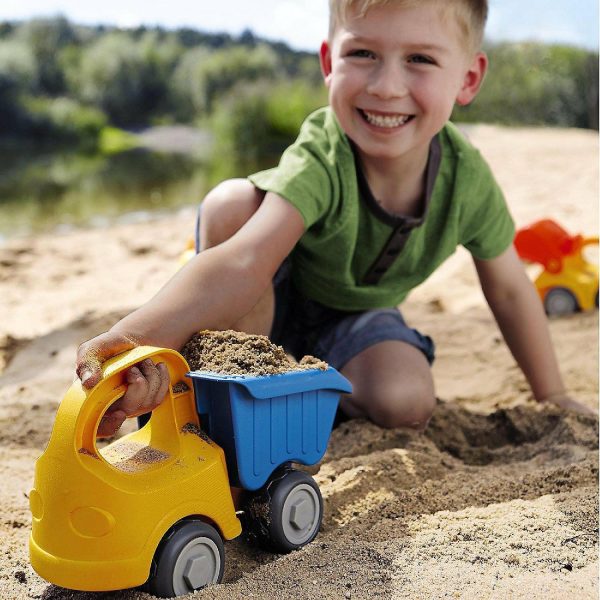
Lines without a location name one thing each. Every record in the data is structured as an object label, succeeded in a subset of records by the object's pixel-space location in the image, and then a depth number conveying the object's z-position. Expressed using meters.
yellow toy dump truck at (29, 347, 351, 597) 1.12
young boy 1.68
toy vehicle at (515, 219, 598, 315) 3.07
